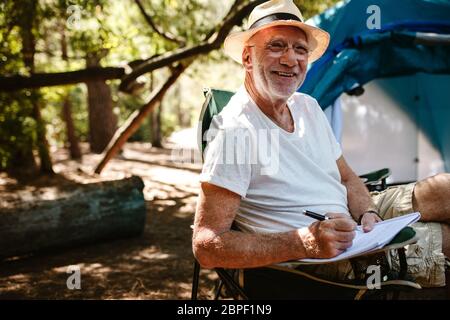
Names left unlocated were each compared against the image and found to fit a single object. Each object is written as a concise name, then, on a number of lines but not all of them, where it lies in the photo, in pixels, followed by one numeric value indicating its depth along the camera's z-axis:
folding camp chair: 1.88
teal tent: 3.70
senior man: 1.86
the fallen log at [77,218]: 4.09
